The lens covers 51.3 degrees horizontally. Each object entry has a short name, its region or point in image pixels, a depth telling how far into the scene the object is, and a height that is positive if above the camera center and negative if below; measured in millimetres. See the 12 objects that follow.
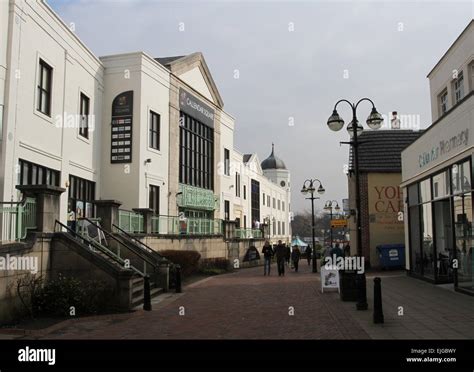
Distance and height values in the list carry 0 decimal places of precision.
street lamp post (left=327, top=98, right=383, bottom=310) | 13202 +2994
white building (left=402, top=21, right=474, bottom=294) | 14141 +1766
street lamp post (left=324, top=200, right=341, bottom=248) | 39053 +2155
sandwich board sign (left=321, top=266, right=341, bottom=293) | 15516 -1412
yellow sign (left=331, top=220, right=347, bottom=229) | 27000 +563
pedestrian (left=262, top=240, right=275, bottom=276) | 24156 -1247
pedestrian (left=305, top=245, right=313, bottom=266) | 36638 -1536
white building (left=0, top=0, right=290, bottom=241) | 17734 +5615
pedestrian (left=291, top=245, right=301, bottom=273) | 27266 -1251
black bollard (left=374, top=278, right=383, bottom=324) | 9961 -1505
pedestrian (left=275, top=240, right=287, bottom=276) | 23428 -1055
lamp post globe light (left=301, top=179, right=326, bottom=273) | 30553 +2668
